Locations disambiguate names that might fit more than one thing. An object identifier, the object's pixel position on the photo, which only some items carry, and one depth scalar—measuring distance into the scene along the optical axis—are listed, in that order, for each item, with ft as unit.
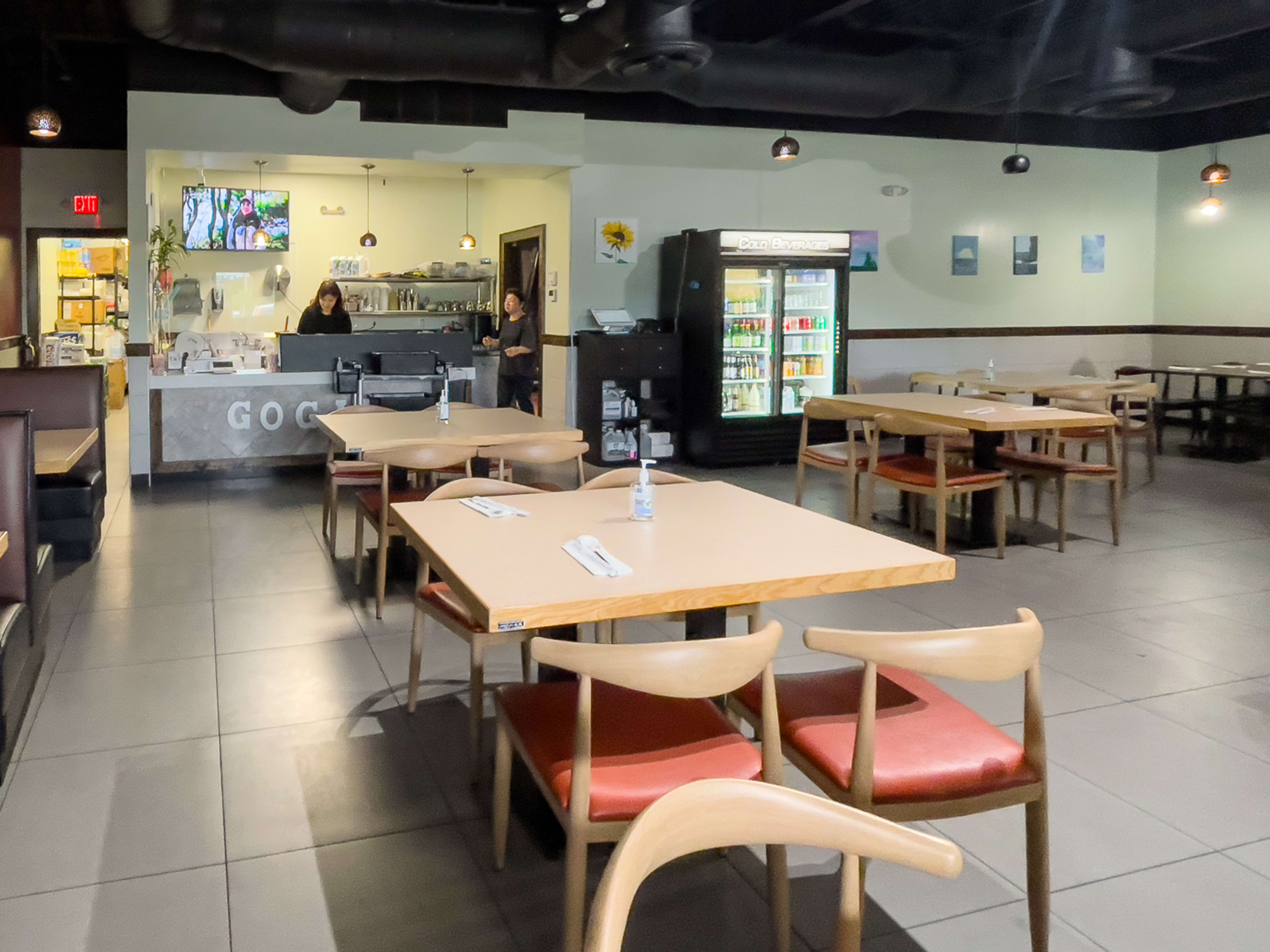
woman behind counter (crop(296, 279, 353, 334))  30.07
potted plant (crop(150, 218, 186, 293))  26.68
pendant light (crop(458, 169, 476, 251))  37.22
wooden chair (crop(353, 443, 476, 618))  14.90
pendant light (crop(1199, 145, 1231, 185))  32.94
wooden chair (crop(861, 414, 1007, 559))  18.60
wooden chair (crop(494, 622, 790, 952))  6.63
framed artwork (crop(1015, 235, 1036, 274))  36.01
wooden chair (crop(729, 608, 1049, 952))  6.86
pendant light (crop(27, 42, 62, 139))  25.54
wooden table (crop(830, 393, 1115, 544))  18.95
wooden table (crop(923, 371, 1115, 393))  26.66
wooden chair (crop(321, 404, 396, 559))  18.30
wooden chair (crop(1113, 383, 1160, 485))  25.84
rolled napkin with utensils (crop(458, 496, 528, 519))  10.47
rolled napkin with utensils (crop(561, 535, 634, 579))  8.21
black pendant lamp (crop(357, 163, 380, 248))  36.06
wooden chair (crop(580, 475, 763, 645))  10.73
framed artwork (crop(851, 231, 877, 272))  33.63
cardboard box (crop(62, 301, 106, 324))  50.08
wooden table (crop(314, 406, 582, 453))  16.21
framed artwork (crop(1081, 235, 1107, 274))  37.04
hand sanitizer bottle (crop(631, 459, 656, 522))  10.28
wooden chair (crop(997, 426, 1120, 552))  19.95
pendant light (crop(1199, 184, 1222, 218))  35.29
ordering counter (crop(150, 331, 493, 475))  26.71
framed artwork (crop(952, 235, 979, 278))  35.12
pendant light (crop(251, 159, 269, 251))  36.32
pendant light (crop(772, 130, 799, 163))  27.89
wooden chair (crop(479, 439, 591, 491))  15.31
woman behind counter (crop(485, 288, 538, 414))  31.89
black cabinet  30.01
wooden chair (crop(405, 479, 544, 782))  9.96
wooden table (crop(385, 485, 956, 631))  7.67
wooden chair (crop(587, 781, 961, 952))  3.94
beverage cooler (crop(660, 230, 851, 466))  29.71
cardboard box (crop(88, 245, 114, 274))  48.96
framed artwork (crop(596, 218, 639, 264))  30.83
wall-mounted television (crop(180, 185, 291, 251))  35.29
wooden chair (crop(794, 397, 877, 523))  20.94
